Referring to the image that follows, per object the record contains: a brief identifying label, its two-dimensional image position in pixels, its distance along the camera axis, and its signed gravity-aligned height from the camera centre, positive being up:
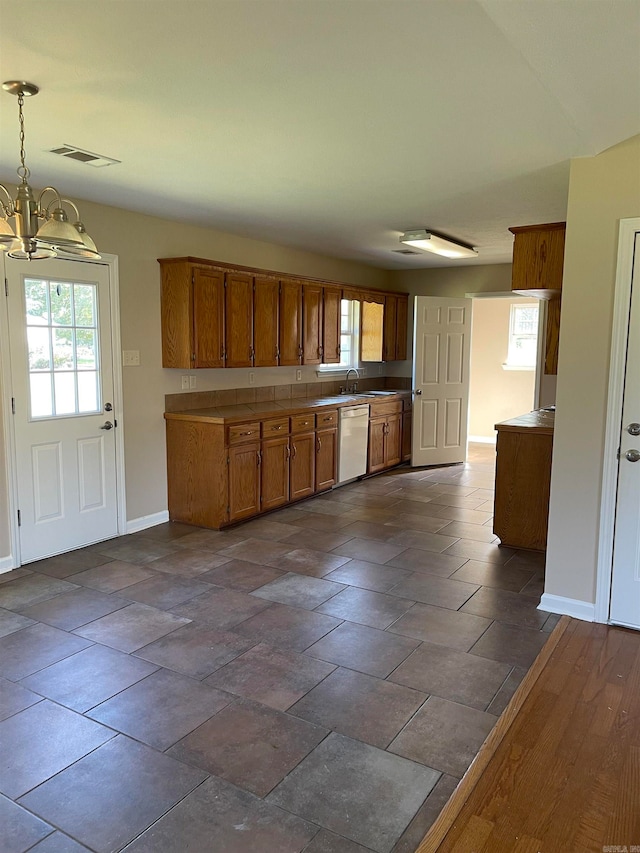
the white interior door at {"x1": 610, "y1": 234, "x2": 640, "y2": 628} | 3.12 -0.76
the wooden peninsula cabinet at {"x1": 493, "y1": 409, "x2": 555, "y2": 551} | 4.43 -0.93
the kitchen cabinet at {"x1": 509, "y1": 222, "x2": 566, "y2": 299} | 4.00 +0.65
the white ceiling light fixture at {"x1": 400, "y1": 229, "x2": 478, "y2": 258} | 5.32 +1.01
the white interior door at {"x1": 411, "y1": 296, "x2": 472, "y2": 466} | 7.38 -0.29
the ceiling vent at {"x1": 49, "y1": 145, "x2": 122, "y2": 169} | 3.14 +1.02
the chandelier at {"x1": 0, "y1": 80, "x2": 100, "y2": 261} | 2.33 +0.47
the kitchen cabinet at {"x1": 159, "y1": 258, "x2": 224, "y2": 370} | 4.85 +0.31
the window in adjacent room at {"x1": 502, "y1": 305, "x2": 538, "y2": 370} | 8.76 +0.26
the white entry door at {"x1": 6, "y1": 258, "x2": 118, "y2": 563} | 4.02 -0.37
